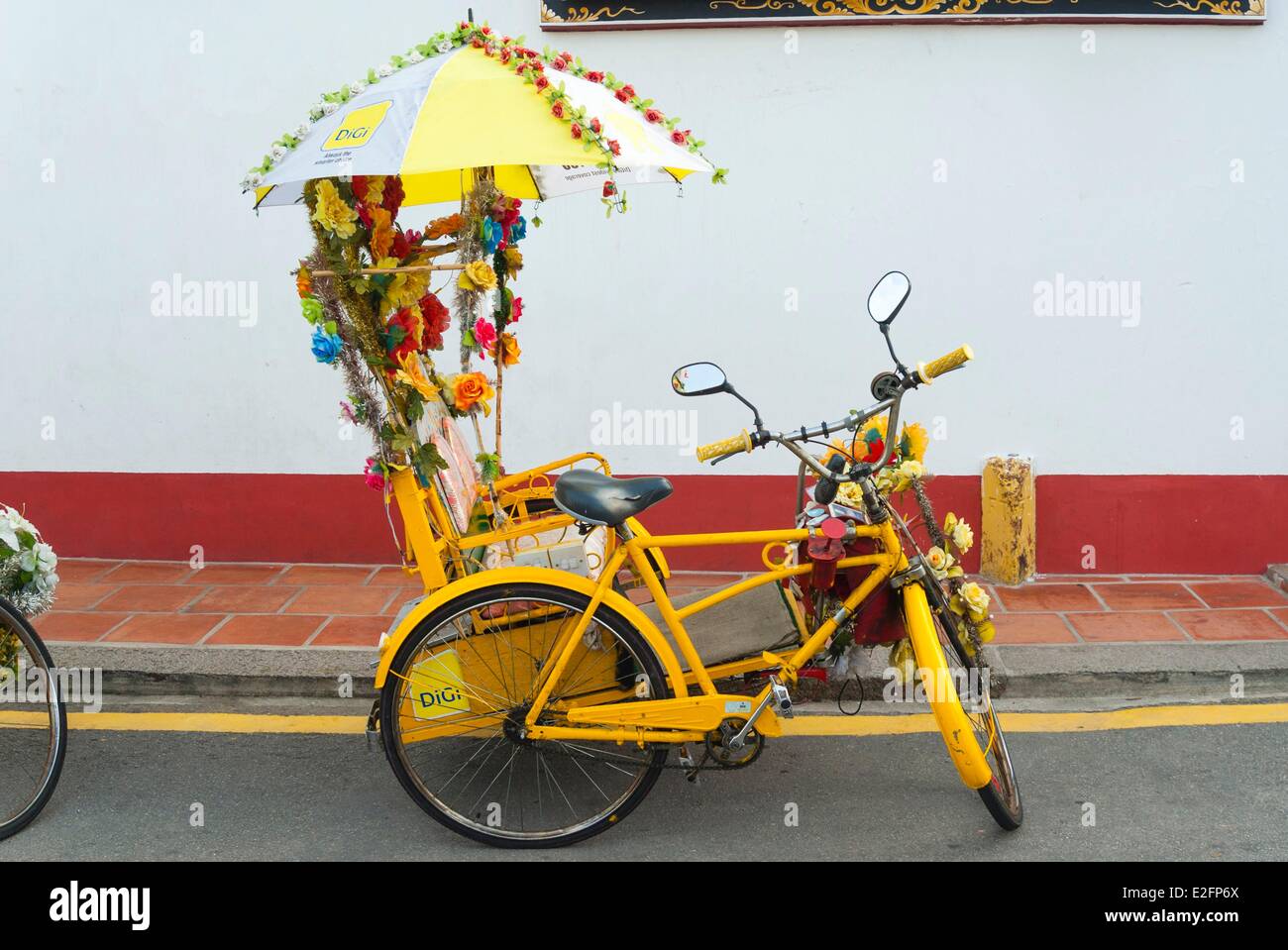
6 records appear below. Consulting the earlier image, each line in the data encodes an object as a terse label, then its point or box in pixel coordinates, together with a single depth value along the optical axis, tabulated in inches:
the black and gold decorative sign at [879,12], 219.3
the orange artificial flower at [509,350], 179.0
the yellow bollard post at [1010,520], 226.8
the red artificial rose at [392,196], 157.2
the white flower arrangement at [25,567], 152.8
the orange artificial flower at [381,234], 152.9
